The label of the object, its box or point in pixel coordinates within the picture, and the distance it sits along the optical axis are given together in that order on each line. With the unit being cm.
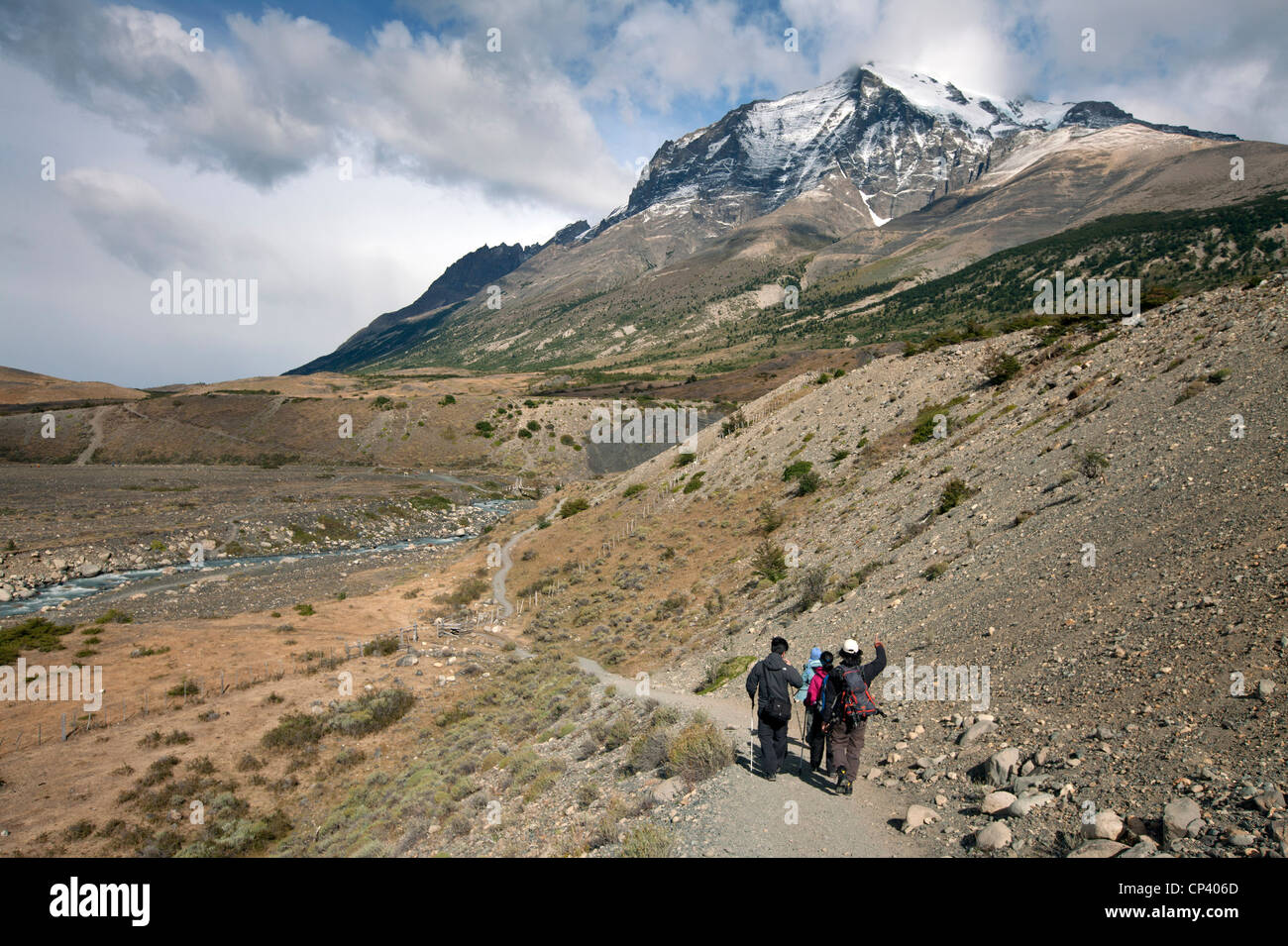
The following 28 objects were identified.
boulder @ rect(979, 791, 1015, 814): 701
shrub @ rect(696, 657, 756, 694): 1502
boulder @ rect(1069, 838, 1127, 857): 574
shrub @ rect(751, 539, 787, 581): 2153
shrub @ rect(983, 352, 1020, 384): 2756
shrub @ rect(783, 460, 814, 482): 3056
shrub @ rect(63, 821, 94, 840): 1490
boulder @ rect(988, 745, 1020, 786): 757
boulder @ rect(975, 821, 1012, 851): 649
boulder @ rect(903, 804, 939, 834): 737
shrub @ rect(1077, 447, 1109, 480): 1484
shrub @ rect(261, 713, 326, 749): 1952
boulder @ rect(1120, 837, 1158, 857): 558
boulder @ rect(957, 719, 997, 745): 862
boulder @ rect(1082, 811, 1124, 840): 597
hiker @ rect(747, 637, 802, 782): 890
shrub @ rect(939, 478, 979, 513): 1830
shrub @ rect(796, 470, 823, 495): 2866
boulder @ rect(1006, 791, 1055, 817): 675
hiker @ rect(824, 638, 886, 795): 822
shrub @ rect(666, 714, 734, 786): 959
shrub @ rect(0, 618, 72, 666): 2677
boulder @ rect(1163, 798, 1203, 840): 559
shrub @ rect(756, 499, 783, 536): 2701
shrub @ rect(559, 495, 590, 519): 4697
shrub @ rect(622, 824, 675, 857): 762
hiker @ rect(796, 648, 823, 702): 877
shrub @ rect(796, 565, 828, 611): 1755
